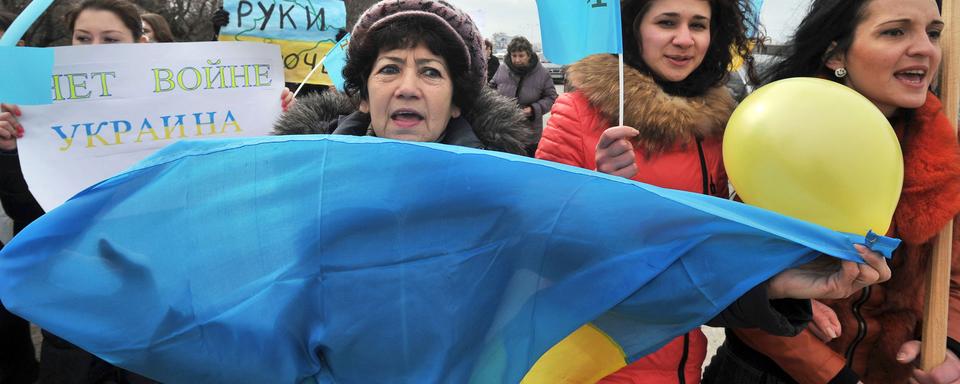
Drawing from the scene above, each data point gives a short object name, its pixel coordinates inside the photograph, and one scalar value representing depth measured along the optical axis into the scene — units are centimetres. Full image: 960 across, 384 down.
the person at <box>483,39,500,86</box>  758
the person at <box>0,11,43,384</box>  252
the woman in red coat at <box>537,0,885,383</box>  189
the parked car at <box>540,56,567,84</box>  1667
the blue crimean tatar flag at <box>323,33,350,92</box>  296
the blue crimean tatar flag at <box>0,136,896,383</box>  134
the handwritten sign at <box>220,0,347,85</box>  319
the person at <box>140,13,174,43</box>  389
